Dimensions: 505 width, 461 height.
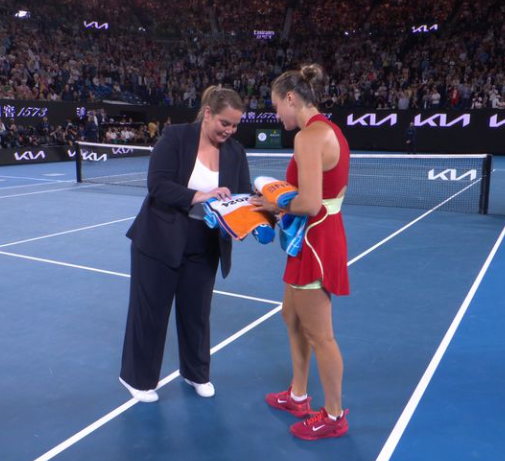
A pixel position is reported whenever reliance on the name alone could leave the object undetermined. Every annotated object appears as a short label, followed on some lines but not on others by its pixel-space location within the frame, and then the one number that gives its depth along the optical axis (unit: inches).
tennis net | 454.3
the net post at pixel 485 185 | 406.0
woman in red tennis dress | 109.0
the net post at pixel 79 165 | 554.6
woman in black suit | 126.3
